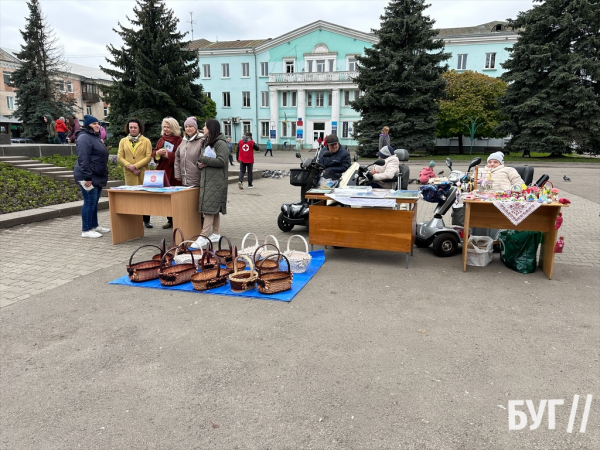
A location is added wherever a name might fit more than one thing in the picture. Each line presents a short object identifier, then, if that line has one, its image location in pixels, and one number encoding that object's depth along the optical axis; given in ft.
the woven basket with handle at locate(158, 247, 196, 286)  15.74
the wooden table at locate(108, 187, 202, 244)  20.58
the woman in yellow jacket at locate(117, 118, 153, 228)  24.22
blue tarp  14.96
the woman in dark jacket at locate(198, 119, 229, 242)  20.45
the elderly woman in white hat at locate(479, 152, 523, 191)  19.86
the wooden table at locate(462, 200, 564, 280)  17.22
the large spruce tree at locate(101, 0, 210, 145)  86.12
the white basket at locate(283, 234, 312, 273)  17.21
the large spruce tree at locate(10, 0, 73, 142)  115.75
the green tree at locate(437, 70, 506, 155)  115.14
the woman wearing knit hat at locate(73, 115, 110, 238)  22.26
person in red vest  46.88
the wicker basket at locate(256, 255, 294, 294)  15.03
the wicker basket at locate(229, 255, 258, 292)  15.21
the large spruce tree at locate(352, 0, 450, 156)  92.53
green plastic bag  18.06
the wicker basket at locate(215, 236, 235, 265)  17.76
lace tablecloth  16.80
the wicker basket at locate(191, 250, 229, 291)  15.42
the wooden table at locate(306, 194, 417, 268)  18.12
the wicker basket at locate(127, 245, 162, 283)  16.21
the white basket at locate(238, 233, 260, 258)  17.29
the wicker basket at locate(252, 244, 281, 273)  16.21
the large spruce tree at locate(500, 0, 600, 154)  84.17
